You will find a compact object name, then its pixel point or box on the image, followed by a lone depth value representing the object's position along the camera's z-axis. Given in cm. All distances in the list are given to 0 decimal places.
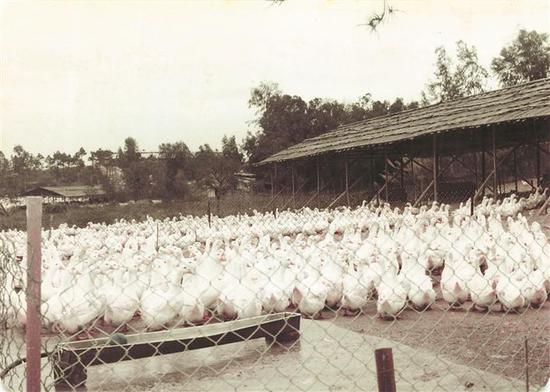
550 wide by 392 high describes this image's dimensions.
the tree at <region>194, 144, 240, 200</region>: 2469
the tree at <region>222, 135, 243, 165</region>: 2714
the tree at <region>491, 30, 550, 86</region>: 3089
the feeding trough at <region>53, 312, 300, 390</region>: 330
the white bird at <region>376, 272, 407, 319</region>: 495
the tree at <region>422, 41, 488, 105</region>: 3753
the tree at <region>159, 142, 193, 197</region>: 2578
